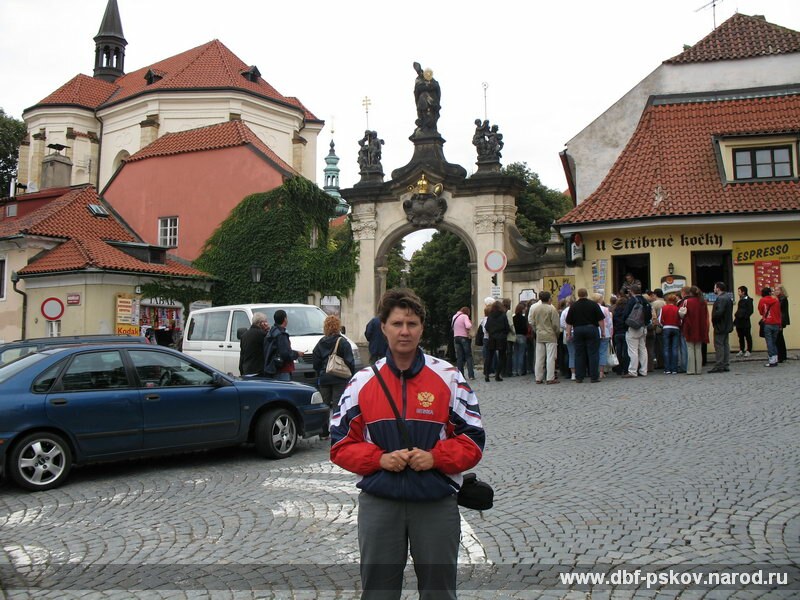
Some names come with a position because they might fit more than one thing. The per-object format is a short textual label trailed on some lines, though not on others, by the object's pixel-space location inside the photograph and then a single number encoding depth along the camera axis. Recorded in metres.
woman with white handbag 10.57
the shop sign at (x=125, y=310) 27.78
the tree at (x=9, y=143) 56.56
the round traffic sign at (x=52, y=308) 19.59
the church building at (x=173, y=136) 34.62
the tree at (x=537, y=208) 41.59
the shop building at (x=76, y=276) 27.38
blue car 8.01
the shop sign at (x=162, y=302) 28.95
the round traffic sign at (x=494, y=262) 19.61
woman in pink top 18.11
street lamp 29.59
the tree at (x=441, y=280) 43.88
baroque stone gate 26.38
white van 16.12
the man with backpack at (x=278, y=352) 11.97
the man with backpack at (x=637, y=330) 15.79
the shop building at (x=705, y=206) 20.30
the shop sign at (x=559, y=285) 21.89
